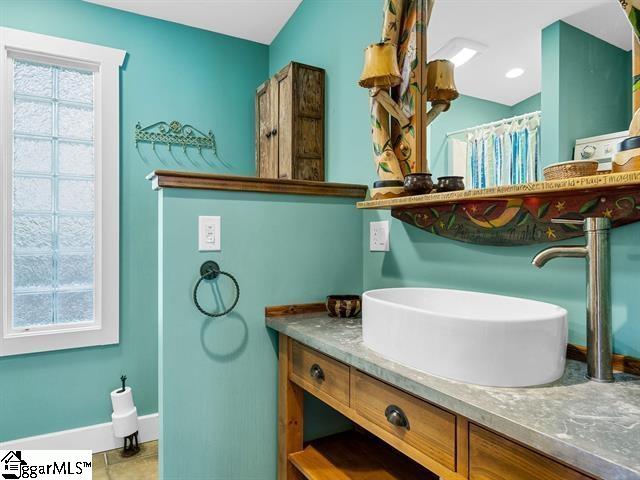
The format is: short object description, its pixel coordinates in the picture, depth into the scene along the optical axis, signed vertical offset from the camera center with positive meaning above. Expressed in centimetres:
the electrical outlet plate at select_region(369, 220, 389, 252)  158 +1
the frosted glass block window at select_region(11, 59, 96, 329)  213 +25
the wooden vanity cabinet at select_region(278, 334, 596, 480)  67 -44
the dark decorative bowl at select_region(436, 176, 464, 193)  118 +17
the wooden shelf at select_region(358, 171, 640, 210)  72 +11
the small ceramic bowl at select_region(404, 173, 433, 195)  124 +18
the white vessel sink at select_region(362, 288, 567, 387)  76 -22
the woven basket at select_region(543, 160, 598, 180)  82 +15
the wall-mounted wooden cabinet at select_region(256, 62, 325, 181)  203 +63
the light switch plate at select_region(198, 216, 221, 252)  138 +2
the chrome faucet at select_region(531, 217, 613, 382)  79 -11
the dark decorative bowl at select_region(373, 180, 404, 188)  133 +19
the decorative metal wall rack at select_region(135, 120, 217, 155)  239 +66
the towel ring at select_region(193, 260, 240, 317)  136 -13
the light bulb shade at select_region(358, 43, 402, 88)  132 +59
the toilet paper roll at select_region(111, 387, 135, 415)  220 -93
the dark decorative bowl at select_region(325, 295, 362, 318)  146 -26
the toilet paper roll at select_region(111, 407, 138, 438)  218 -104
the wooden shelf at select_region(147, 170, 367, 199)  132 +21
